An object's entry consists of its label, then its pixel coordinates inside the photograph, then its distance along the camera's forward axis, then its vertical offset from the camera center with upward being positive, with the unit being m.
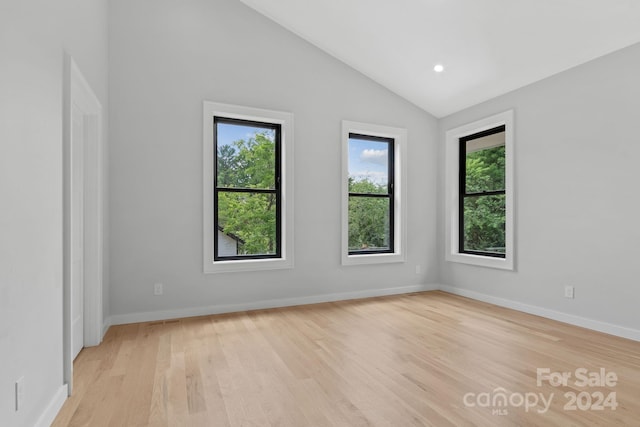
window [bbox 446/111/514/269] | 4.16 +0.25
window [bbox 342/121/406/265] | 4.76 +0.26
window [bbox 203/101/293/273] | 3.88 +0.26
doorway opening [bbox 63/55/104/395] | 2.73 -0.06
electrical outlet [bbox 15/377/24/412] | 1.49 -0.76
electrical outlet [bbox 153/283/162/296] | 3.63 -0.79
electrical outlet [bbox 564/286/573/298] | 3.52 -0.78
